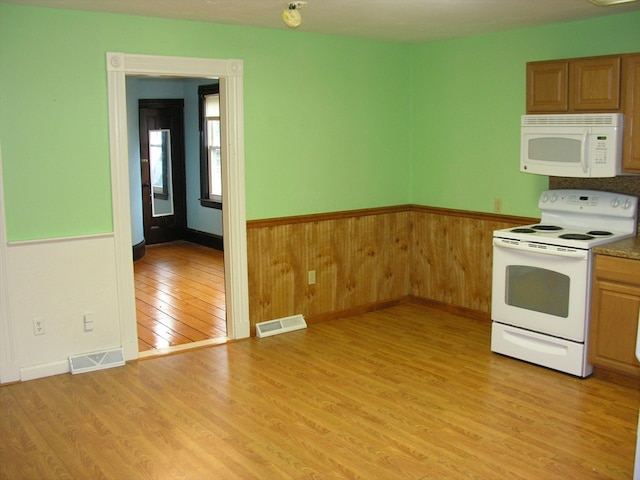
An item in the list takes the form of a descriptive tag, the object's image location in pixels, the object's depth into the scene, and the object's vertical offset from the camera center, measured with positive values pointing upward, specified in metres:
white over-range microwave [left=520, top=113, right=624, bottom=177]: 4.27 +0.10
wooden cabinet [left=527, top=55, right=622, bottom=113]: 4.25 +0.49
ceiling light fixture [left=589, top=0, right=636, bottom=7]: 3.66 +0.87
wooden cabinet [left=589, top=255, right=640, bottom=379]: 3.98 -0.95
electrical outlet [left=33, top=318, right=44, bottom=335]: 4.28 -1.03
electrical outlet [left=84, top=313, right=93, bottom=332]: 4.45 -1.05
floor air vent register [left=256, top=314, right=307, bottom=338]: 5.18 -1.29
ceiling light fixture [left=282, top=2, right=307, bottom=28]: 3.92 +0.85
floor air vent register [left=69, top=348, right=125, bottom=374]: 4.39 -1.31
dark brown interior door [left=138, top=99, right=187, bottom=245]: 8.91 -0.09
